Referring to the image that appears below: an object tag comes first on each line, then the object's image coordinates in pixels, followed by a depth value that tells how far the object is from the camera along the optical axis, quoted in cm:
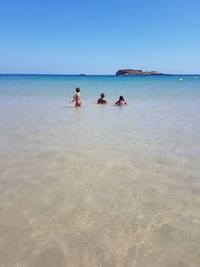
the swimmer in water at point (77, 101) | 1256
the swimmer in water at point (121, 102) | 1292
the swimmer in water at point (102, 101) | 1367
